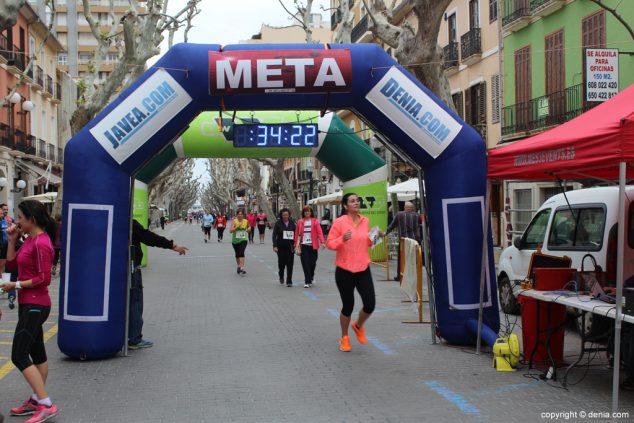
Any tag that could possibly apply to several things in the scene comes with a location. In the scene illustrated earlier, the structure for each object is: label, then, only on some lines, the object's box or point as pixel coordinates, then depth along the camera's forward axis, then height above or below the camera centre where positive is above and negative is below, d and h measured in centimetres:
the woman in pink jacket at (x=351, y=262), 859 -30
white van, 890 +2
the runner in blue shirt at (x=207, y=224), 3942 +59
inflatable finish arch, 830 +105
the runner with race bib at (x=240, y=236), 1905 -2
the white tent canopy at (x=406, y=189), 2219 +146
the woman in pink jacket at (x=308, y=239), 1586 -7
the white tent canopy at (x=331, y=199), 2971 +154
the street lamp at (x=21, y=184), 2940 +198
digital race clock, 1162 +165
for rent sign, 1278 +287
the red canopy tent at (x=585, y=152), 568 +77
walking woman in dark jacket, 1653 -14
